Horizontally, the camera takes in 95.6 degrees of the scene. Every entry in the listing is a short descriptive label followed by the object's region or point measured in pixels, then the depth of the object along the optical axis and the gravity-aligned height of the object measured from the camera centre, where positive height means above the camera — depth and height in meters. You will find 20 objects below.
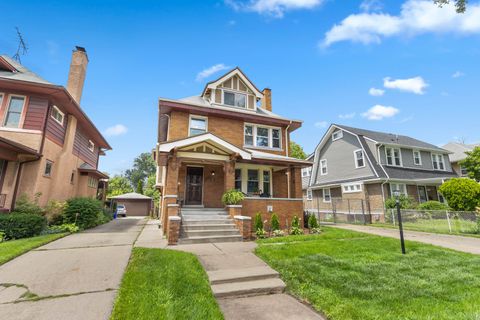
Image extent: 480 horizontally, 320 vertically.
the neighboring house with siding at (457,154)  22.66 +5.22
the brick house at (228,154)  9.46 +2.16
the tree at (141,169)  58.17 +8.43
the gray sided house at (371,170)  17.19 +2.91
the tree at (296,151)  36.56 +8.54
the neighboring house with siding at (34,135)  9.56 +3.15
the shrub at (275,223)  9.31 -0.90
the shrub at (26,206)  9.22 -0.27
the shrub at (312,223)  10.35 -0.99
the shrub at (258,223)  8.93 -0.87
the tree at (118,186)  40.25 +3.03
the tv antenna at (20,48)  13.69 +9.54
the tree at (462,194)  11.93 +0.51
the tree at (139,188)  37.69 +2.12
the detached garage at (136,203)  28.85 -0.35
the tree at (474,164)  17.84 +3.25
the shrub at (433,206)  15.02 -0.21
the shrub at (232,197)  9.23 +0.18
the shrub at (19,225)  8.09 -0.97
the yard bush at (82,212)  11.02 -0.62
